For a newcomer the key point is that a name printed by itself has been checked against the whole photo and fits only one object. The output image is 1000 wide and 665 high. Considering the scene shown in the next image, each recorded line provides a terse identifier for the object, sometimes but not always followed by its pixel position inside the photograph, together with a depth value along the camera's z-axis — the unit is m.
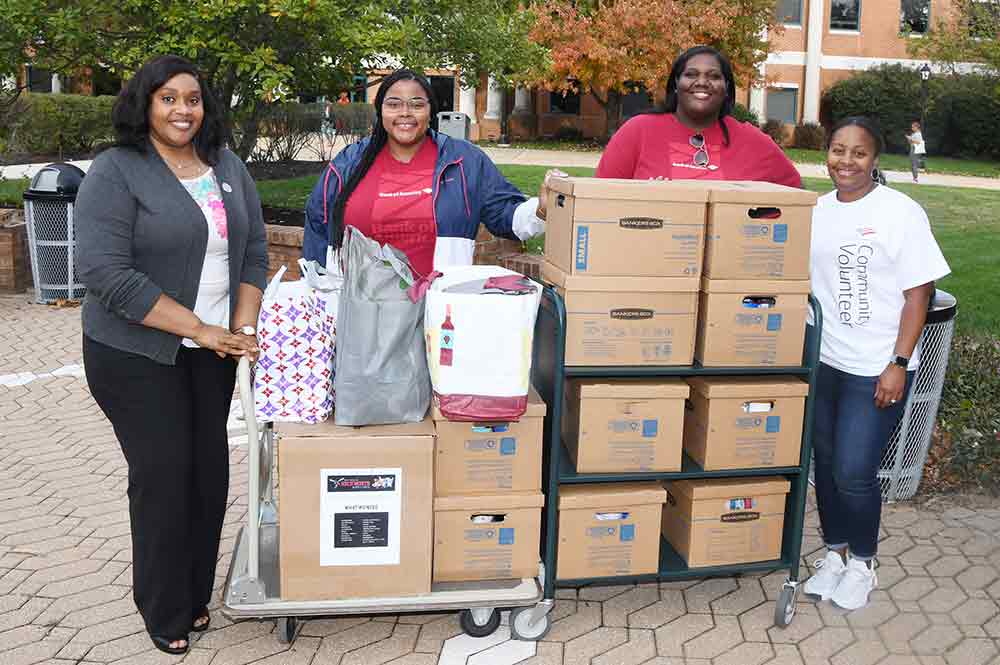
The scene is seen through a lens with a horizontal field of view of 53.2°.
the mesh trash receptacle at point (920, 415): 5.07
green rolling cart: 3.71
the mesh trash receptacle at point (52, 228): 9.27
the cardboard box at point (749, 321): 3.74
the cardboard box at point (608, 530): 3.85
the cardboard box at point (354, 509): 3.54
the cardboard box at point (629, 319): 3.65
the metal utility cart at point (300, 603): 3.55
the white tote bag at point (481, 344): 3.37
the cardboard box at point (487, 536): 3.71
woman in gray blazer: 3.30
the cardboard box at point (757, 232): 3.67
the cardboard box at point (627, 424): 3.77
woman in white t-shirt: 3.76
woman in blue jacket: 4.20
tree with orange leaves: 26.34
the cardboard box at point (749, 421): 3.85
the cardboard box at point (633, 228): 3.60
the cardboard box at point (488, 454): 3.67
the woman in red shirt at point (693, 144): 4.35
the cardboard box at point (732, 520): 3.96
